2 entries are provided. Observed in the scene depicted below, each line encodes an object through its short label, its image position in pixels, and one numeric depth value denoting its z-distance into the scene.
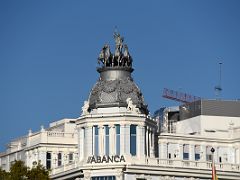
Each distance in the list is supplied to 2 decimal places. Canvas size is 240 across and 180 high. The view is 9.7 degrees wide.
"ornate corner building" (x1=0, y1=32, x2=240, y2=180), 195.12
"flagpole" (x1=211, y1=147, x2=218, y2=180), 179.50
